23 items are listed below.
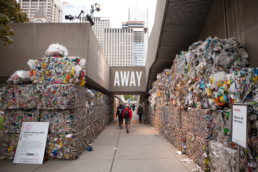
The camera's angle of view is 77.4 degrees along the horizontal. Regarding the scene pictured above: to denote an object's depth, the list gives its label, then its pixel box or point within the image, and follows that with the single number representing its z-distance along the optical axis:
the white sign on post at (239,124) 2.24
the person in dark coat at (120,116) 11.12
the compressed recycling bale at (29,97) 4.74
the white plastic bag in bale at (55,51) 4.97
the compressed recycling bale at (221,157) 2.87
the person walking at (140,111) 14.89
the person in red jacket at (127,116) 9.52
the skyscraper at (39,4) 81.50
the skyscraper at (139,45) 136.98
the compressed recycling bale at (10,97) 4.80
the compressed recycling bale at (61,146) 4.60
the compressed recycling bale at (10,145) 4.71
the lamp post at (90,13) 7.25
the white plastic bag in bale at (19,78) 4.94
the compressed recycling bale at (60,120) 4.66
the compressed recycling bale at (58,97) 4.59
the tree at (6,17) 4.95
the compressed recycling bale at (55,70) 4.74
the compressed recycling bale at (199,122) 3.78
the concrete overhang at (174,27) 5.78
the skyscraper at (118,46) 118.94
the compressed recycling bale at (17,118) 4.77
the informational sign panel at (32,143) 4.43
